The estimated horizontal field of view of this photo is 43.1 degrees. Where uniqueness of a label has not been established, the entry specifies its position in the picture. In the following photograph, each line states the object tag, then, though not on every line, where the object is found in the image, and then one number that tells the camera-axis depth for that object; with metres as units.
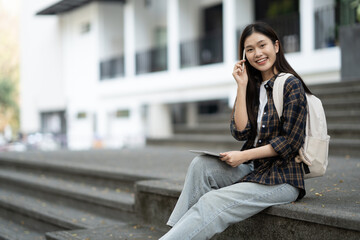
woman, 2.59
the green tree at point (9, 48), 40.62
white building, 12.04
